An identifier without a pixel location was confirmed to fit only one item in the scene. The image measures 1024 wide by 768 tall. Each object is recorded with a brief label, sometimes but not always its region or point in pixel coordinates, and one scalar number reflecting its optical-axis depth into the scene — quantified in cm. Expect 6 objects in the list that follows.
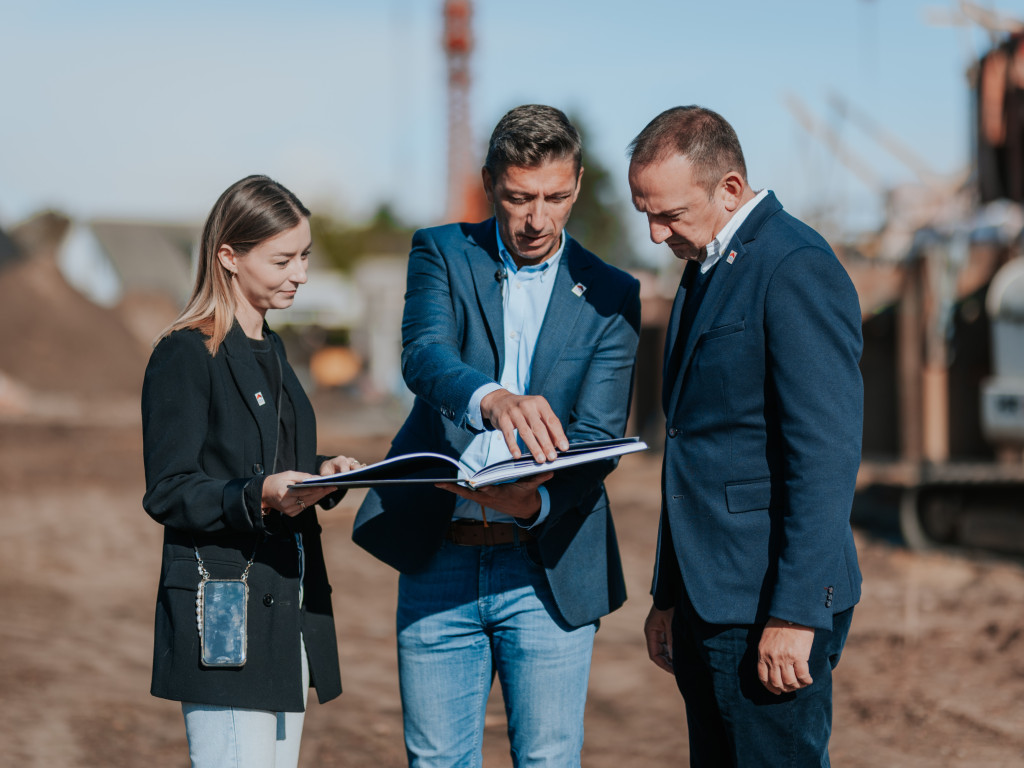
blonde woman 262
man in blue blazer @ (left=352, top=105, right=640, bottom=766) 291
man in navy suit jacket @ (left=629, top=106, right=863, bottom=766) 248
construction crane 5896
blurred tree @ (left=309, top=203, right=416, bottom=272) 9538
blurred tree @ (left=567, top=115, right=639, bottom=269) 7512
